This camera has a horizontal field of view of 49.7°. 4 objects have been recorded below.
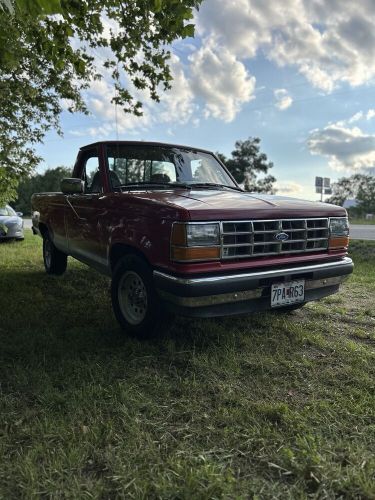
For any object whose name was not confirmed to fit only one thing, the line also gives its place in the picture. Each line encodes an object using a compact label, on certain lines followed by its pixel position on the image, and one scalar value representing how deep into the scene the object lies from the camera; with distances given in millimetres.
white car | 12609
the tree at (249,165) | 35969
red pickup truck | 3070
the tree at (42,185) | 60625
